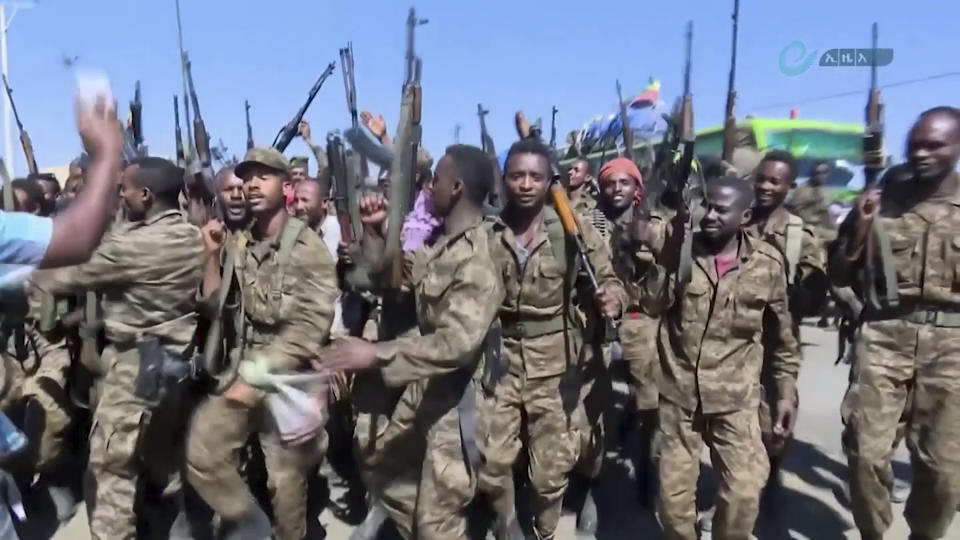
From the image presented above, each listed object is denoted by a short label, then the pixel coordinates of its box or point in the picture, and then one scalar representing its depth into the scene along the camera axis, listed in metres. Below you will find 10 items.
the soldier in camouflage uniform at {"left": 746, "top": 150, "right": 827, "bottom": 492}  4.73
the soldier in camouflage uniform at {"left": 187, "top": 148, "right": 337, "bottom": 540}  3.75
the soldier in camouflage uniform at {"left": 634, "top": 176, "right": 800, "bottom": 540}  3.93
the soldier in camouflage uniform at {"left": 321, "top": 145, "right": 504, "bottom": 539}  3.13
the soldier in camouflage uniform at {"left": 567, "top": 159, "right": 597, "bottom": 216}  6.29
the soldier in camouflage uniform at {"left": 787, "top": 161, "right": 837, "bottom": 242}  5.76
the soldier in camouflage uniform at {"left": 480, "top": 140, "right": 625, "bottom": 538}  4.18
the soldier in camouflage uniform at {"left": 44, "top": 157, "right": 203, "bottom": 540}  3.70
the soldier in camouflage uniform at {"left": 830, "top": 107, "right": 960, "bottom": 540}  3.90
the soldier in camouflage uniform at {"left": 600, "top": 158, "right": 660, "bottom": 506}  4.99
